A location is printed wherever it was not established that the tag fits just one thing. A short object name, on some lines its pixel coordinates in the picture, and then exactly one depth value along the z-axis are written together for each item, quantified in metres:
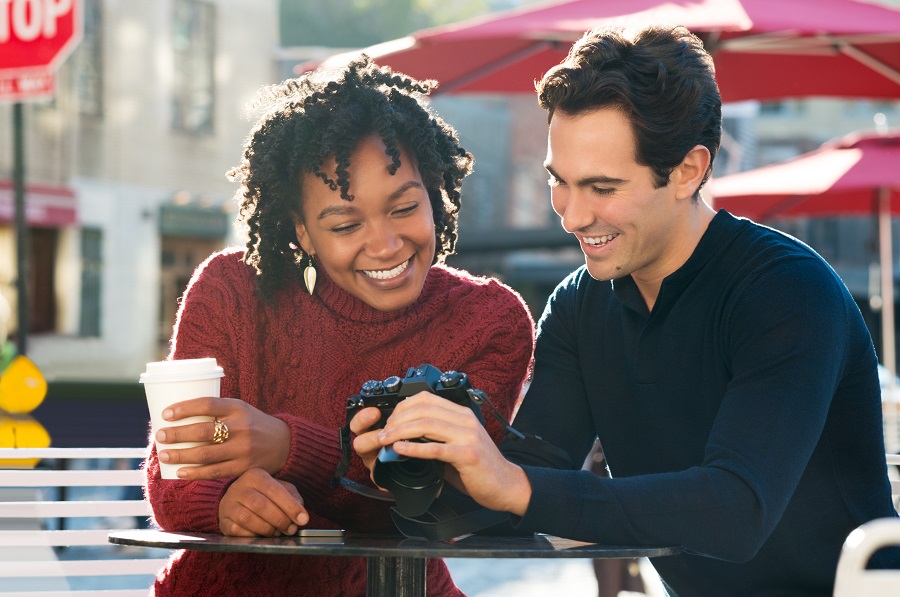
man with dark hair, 1.90
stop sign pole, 7.06
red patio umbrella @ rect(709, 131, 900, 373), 7.91
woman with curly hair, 2.53
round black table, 1.76
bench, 3.09
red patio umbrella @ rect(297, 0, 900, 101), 4.89
